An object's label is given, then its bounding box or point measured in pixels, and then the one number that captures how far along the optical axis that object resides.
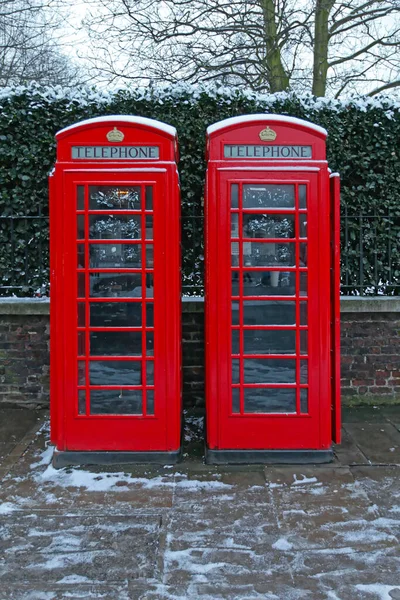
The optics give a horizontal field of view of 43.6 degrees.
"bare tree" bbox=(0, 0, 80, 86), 10.63
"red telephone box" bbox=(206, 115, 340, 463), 3.98
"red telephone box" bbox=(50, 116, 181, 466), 3.96
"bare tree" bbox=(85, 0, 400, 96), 9.16
